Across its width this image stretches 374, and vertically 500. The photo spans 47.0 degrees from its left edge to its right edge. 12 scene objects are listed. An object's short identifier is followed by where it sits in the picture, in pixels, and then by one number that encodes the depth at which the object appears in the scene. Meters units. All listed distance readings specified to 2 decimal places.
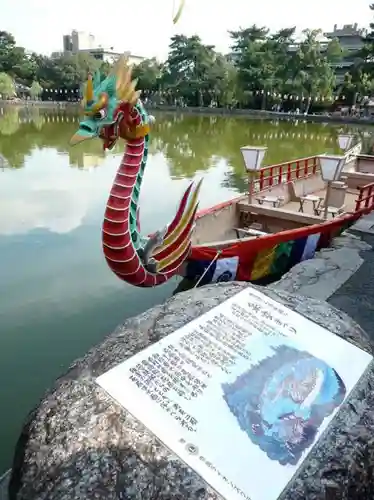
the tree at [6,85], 41.75
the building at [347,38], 46.88
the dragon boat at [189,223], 3.77
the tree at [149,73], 44.31
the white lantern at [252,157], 5.78
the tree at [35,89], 45.18
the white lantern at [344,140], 7.91
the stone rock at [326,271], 4.15
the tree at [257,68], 36.00
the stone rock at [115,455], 1.45
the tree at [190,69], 40.78
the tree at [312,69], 33.91
